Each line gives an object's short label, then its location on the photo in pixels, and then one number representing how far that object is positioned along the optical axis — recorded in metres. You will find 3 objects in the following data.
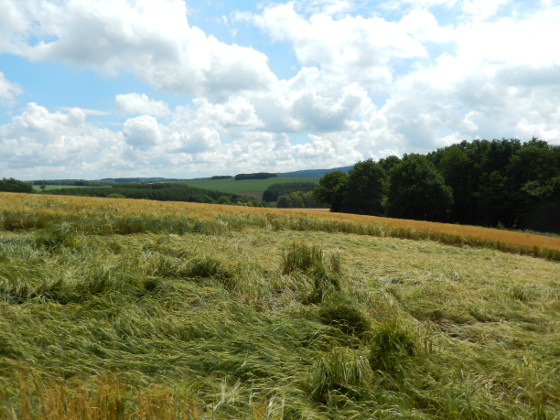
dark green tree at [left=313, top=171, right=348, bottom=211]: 58.91
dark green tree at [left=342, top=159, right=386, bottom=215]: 54.69
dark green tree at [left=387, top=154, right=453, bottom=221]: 43.34
